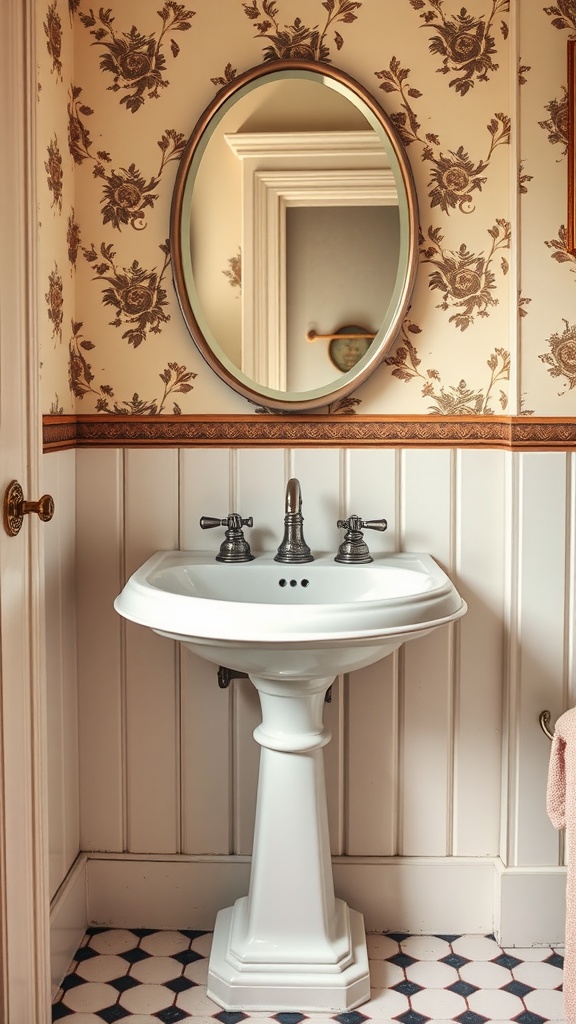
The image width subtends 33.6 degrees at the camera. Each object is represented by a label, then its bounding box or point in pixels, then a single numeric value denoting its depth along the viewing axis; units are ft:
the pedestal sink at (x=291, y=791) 5.49
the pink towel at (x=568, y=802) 5.40
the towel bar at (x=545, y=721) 6.55
